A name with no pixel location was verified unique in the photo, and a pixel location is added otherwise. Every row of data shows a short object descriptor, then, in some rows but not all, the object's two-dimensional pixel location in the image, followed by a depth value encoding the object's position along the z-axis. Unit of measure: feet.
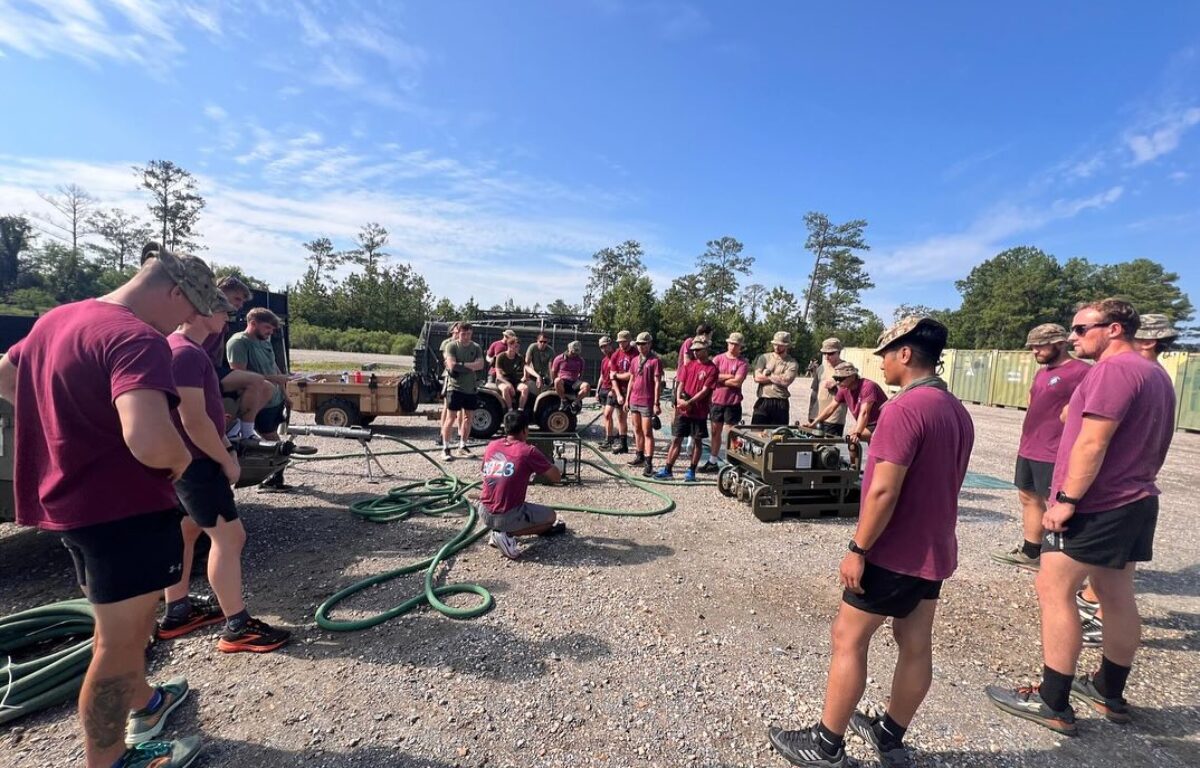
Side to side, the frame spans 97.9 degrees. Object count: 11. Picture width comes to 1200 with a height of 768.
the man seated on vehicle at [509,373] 29.27
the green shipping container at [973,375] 70.18
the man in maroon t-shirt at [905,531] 6.28
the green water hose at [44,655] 7.64
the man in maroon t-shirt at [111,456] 5.49
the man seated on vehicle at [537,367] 29.78
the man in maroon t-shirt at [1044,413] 12.74
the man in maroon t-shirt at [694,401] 21.65
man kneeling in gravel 13.78
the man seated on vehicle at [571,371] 30.71
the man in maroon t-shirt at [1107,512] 7.76
